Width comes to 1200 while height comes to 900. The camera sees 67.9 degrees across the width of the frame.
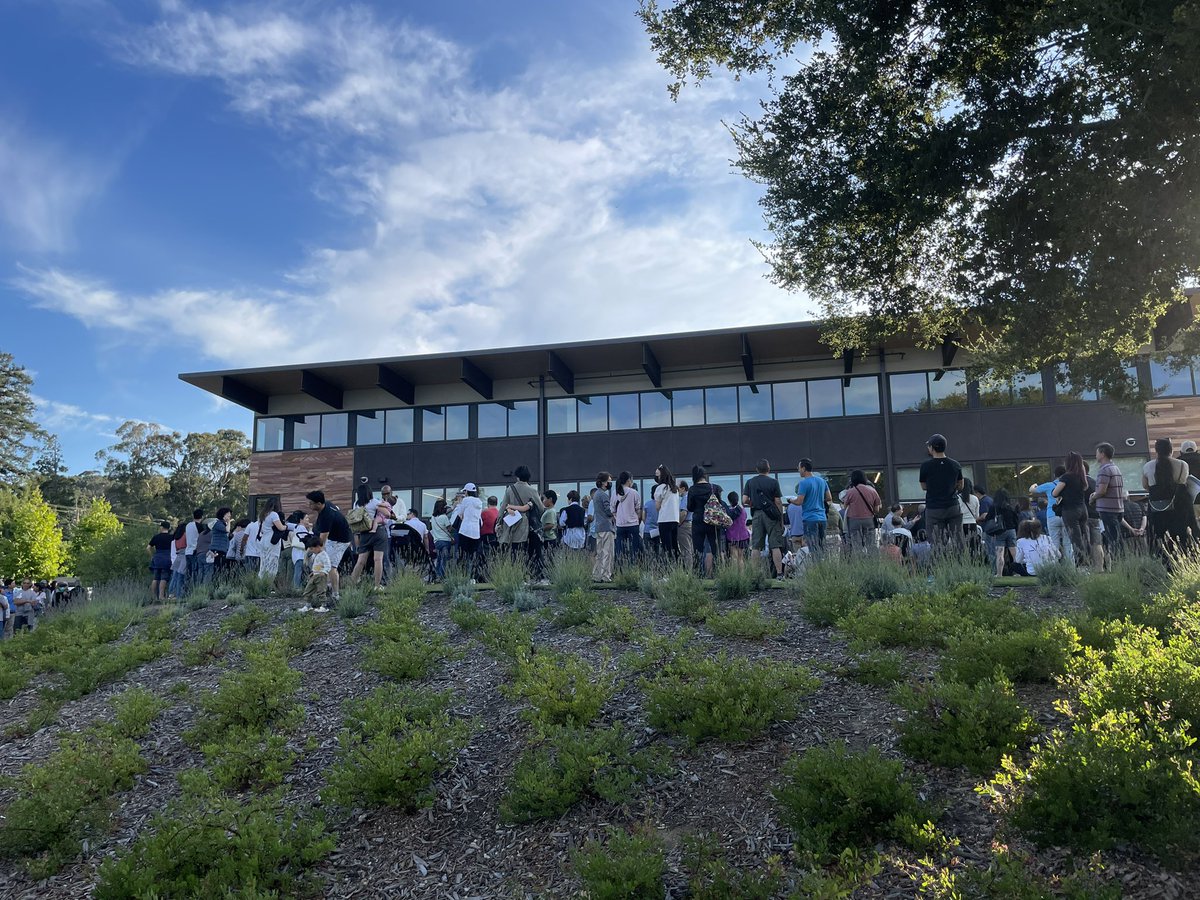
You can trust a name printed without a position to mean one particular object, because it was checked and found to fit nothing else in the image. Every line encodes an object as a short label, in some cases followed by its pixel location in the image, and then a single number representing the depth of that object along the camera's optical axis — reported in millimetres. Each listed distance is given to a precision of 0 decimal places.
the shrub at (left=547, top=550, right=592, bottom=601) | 9938
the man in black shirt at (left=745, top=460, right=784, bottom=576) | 11742
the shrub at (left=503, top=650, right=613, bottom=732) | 5734
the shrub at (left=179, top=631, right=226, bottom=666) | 8602
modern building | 23609
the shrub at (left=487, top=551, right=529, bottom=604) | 9922
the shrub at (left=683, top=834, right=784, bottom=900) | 3926
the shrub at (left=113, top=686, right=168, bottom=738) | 6871
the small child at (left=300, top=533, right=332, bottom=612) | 10438
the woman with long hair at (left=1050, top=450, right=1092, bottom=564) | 10531
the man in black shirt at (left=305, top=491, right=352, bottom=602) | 10898
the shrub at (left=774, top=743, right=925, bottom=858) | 4148
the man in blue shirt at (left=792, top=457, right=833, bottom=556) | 12195
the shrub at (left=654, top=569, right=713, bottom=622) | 8164
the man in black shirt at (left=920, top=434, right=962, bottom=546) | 10578
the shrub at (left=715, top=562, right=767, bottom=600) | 9047
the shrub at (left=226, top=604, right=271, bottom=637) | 9438
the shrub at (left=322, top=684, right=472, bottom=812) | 5191
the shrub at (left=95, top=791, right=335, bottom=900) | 4438
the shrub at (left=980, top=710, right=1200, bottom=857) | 3658
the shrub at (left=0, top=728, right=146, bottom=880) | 5312
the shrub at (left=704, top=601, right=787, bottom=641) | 7176
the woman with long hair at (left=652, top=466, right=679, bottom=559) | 12281
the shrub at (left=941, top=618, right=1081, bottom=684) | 5398
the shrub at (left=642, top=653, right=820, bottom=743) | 5312
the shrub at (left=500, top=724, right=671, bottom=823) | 4902
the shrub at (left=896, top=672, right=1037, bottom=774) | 4590
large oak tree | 7438
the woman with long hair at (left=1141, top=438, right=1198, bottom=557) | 9836
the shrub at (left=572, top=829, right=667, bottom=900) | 3936
